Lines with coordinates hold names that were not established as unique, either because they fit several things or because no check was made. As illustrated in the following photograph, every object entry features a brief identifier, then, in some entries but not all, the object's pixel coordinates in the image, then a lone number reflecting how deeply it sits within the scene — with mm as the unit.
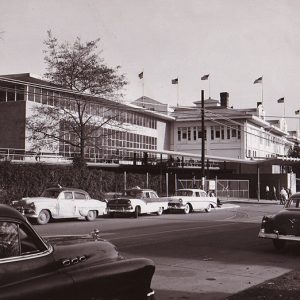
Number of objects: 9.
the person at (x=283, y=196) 40047
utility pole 35719
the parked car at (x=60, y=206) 20453
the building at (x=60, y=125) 37531
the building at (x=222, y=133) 66562
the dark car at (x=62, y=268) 3758
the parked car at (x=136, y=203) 25141
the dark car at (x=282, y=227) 12023
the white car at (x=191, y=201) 29062
